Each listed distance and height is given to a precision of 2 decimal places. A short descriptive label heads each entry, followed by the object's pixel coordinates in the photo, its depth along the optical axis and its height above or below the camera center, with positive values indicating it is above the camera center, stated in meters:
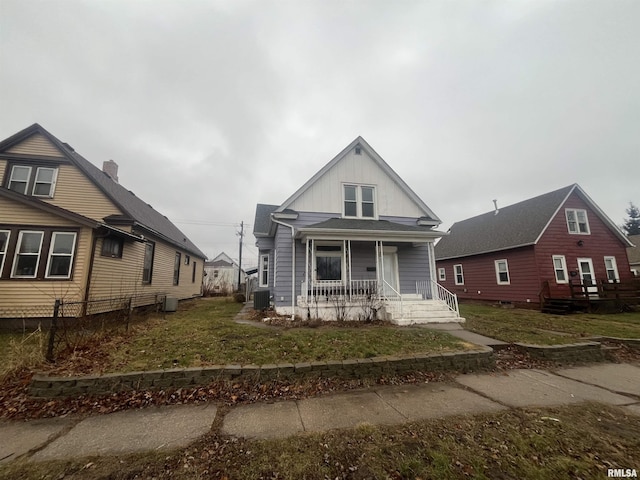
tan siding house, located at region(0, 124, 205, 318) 8.75 +1.84
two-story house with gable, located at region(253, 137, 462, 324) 9.74 +1.56
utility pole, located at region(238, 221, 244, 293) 36.08 +7.40
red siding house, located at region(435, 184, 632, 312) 14.88 +1.86
